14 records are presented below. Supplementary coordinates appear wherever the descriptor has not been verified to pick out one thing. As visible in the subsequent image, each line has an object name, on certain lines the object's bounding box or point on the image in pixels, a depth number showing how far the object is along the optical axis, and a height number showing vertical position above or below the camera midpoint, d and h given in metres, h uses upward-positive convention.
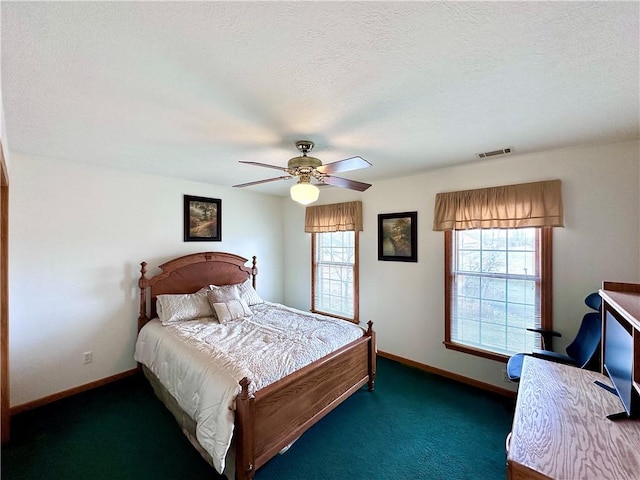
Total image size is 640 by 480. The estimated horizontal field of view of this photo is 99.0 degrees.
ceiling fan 2.17 +0.59
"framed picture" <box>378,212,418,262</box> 3.55 +0.04
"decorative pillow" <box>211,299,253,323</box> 3.17 -0.84
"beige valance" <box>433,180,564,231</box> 2.60 +0.34
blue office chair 2.14 -0.91
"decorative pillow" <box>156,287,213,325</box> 3.11 -0.79
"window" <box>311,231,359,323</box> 4.22 -0.55
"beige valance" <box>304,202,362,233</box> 4.04 +0.35
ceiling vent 2.62 +0.86
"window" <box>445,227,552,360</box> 2.75 -0.53
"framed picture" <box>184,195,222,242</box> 3.82 +0.31
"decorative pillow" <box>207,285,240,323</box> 3.38 -0.70
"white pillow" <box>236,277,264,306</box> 3.87 -0.77
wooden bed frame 1.74 -1.19
